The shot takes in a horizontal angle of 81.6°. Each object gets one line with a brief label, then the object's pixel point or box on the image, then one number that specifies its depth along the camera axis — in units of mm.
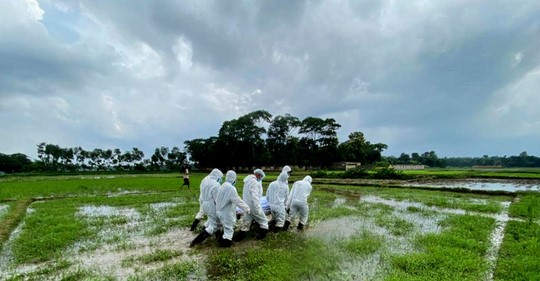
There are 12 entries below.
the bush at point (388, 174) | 35969
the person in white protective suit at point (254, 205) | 9422
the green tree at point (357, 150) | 76750
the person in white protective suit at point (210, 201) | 8766
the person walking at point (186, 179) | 25422
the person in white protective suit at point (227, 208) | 8594
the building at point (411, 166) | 91756
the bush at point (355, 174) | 39312
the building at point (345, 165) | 73900
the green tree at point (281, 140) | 74438
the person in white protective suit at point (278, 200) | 10312
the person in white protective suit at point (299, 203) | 10484
